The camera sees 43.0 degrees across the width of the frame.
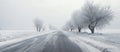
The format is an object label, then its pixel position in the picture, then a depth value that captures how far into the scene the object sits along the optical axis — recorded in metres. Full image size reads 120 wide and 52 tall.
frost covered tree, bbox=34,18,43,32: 103.12
